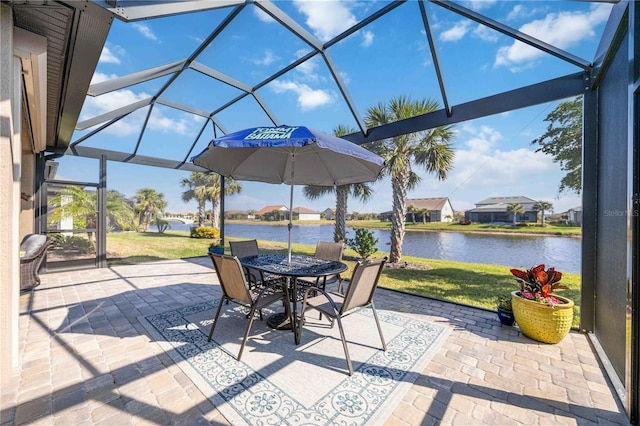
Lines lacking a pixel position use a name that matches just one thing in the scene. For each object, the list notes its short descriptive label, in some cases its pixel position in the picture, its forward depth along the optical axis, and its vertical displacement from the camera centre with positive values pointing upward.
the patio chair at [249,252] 3.89 -0.71
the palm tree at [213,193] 16.92 +1.17
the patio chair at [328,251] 4.32 -0.69
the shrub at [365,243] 6.93 -0.87
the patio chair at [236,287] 2.68 -0.86
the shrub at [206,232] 14.64 -1.23
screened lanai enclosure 2.32 +2.14
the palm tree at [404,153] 6.23 +1.55
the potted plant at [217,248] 8.47 -1.26
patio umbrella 2.74 +0.75
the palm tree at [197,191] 18.23 +1.43
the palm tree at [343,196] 8.27 +0.52
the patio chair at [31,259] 4.54 -0.87
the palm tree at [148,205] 14.64 +0.35
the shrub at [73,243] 6.75 -0.89
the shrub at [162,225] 15.87 -0.89
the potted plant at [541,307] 3.03 -1.16
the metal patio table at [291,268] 3.05 -0.74
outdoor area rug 2.02 -1.57
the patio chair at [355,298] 2.61 -0.96
